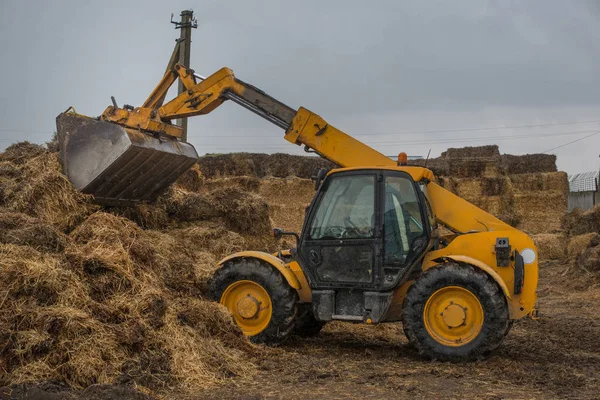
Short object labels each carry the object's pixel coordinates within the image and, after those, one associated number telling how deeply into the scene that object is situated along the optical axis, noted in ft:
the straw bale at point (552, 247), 60.85
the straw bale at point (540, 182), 70.95
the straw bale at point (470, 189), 69.92
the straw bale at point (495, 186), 69.97
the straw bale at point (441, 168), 71.31
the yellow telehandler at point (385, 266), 24.04
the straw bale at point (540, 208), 69.36
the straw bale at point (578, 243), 54.29
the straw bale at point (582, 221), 59.62
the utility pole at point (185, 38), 63.85
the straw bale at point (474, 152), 73.77
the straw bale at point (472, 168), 71.15
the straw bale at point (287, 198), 67.26
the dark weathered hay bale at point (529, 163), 73.72
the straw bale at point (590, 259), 47.99
